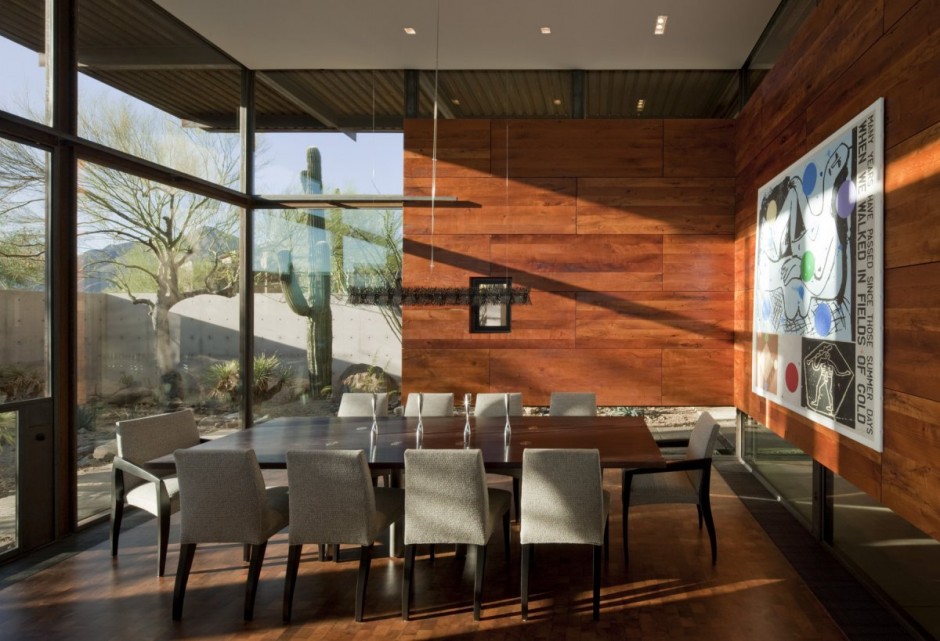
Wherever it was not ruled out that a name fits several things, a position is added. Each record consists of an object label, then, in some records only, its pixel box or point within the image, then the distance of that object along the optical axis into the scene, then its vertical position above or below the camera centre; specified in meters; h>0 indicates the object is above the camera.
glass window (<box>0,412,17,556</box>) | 4.73 -1.18
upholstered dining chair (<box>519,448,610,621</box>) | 3.85 -1.06
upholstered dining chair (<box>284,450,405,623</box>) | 3.83 -1.09
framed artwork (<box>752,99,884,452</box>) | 3.63 +0.20
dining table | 4.29 -0.91
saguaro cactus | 8.20 +0.24
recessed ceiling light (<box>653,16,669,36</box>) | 6.57 +2.78
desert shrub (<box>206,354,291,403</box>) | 8.32 -0.79
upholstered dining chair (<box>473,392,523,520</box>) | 6.40 -0.87
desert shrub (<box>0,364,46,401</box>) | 4.75 -0.52
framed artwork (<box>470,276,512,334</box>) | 7.74 -0.02
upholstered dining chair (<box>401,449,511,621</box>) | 3.82 -1.07
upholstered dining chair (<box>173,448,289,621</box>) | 3.85 -1.09
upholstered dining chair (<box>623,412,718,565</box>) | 4.70 -1.22
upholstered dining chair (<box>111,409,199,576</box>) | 4.47 -1.08
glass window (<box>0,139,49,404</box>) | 4.76 +0.26
